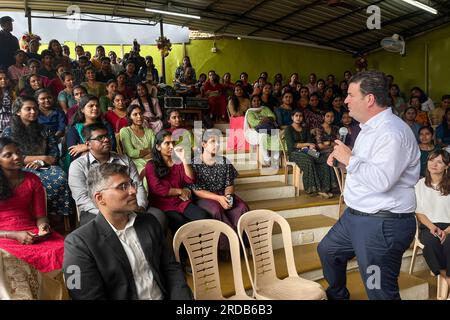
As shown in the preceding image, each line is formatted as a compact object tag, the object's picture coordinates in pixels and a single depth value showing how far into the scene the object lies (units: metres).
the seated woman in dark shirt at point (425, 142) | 4.44
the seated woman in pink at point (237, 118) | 5.15
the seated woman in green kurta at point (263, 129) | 4.74
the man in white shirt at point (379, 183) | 1.72
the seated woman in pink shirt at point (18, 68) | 5.07
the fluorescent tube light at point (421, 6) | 6.68
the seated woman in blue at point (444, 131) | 5.63
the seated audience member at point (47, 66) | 5.53
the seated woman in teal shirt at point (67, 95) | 4.58
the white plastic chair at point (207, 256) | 2.10
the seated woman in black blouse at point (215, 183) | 2.97
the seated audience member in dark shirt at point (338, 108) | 5.83
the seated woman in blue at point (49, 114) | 3.61
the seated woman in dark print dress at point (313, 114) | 5.42
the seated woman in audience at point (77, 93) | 4.07
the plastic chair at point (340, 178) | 3.96
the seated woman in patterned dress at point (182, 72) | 7.25
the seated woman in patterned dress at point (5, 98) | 3.89
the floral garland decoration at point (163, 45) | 8.59
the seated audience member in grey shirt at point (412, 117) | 5.44
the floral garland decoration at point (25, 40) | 6.91
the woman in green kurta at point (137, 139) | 3.47
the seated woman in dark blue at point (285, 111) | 5.48
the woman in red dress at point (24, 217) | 2.15
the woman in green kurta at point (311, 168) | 4.20
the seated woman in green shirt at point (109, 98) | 4.62
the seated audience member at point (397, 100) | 6.72
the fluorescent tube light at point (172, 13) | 7.79
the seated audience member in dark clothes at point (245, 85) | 7.15
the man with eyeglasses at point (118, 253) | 1.55
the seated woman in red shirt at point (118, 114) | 4.03
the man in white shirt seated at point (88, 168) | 2.65
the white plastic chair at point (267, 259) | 2.24
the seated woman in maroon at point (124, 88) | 5.42
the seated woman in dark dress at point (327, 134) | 4.54
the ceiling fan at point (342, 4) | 6.96
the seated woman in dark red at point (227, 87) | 6.96
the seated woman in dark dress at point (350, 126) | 4.97
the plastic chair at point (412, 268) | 2.80
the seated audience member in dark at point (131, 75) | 6.09
